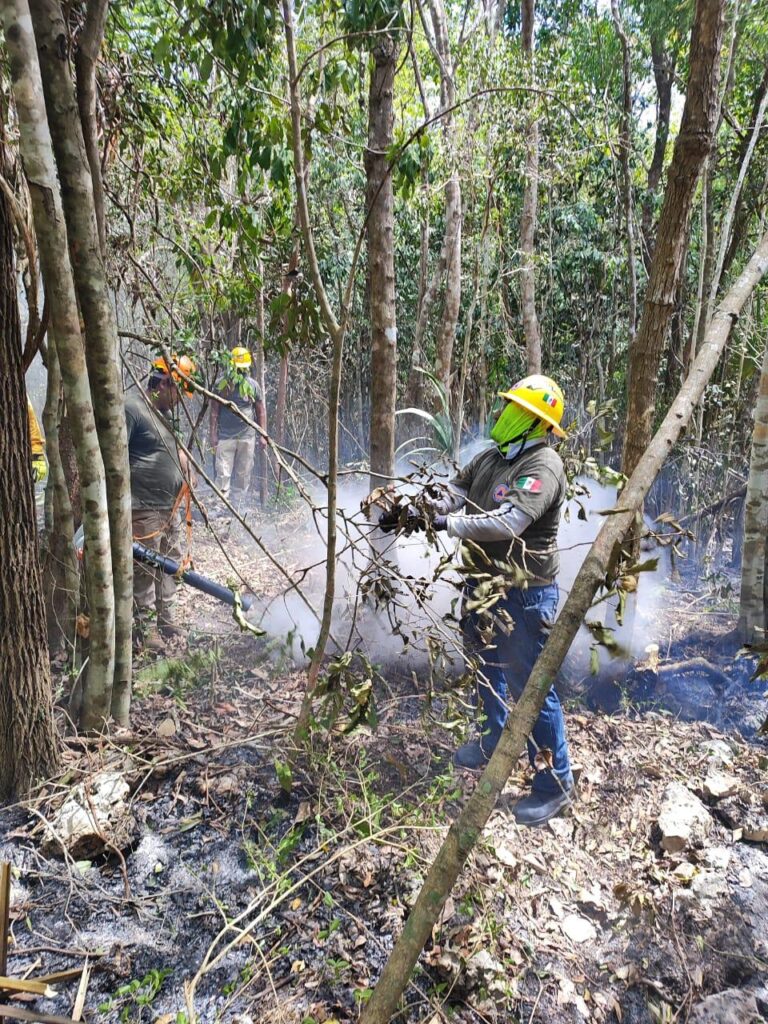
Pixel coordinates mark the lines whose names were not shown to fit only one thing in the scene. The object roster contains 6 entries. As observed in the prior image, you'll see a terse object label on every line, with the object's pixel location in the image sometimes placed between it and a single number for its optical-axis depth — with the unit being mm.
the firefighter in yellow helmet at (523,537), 3109
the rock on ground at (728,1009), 2261
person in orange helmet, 4711
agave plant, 6324
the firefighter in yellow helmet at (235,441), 8766
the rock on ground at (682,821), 3082
